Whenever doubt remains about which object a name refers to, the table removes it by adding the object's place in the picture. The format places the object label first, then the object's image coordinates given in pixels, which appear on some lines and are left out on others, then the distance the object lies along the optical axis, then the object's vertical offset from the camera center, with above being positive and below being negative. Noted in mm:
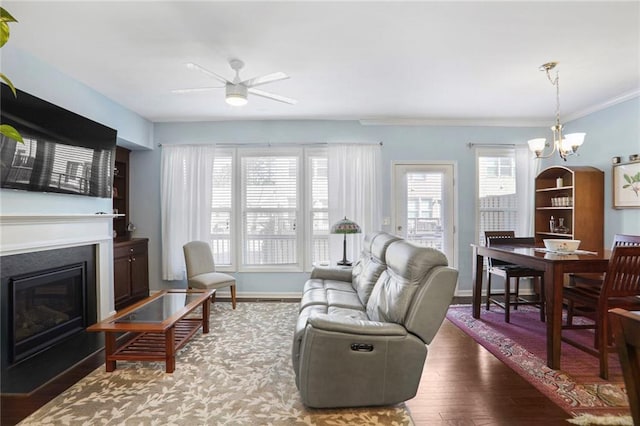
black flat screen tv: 2525 +571
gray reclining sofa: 1917 -810
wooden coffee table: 2467 -900
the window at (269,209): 4742 +41
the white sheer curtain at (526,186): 4738 +380
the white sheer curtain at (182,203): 4656 +128
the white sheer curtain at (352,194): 4625 +255
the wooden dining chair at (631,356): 1244 -578
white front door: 4793 +130
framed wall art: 3641 +309
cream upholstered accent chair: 3924 -767
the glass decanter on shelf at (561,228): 4344 -229
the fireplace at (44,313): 2531 -952
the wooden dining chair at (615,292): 2428 -630
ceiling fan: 2584 +1072
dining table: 2508 -486
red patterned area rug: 2129 -1252
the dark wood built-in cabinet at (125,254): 4074 -562
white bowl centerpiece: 3005 -321
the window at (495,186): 4805 +383
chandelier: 2971 +672
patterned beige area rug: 1956 -1260
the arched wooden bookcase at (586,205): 3982 +81
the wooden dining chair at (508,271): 3626 -692
